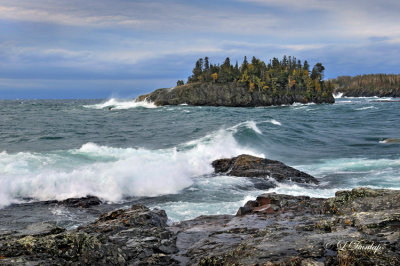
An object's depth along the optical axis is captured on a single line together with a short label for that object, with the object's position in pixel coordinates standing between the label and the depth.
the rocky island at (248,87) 121.56
